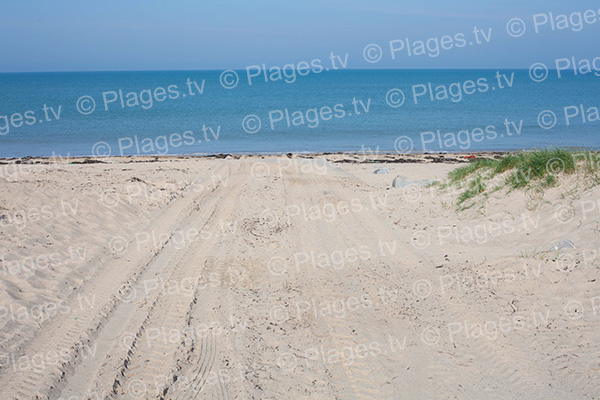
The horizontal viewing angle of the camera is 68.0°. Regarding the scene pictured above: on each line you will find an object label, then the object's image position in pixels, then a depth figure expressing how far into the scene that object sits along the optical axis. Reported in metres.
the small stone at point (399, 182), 12.55
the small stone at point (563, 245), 6.42
